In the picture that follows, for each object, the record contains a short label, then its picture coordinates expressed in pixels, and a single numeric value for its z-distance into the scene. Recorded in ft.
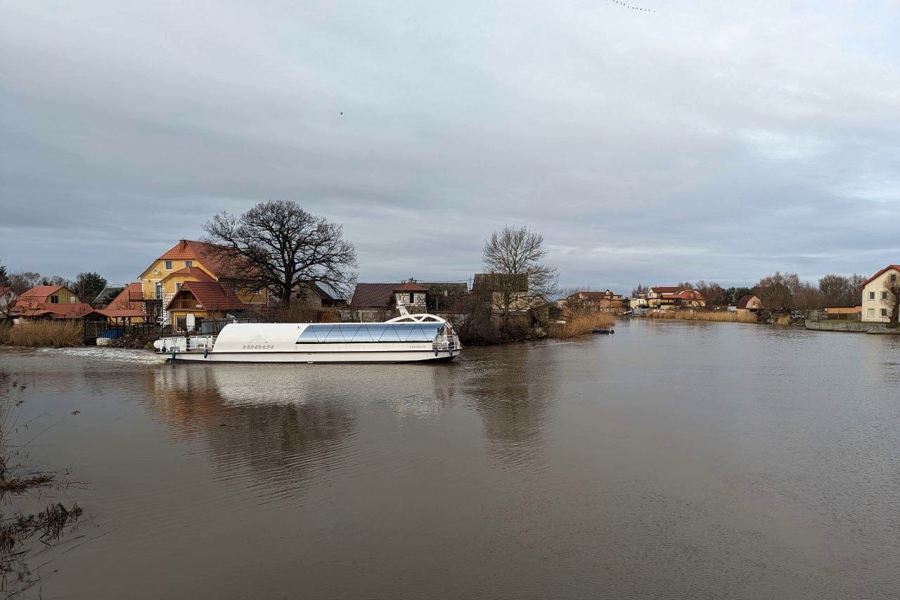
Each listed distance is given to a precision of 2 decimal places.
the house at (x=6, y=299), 147.45
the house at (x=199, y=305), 135.33
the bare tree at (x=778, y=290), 257.55
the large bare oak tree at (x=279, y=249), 130.72
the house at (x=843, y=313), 244.83
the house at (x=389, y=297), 160.60
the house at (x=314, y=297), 139.72
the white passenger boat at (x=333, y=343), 89.66
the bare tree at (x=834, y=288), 285.29
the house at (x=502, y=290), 148.77
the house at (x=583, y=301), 192.95
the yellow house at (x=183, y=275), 144.18
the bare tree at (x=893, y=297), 186.09
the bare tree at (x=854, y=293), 284.00
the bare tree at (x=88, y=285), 259.60
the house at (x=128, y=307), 148.98
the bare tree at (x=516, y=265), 148.25
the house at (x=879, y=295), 195.11
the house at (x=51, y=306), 153.38
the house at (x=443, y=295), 155.95
